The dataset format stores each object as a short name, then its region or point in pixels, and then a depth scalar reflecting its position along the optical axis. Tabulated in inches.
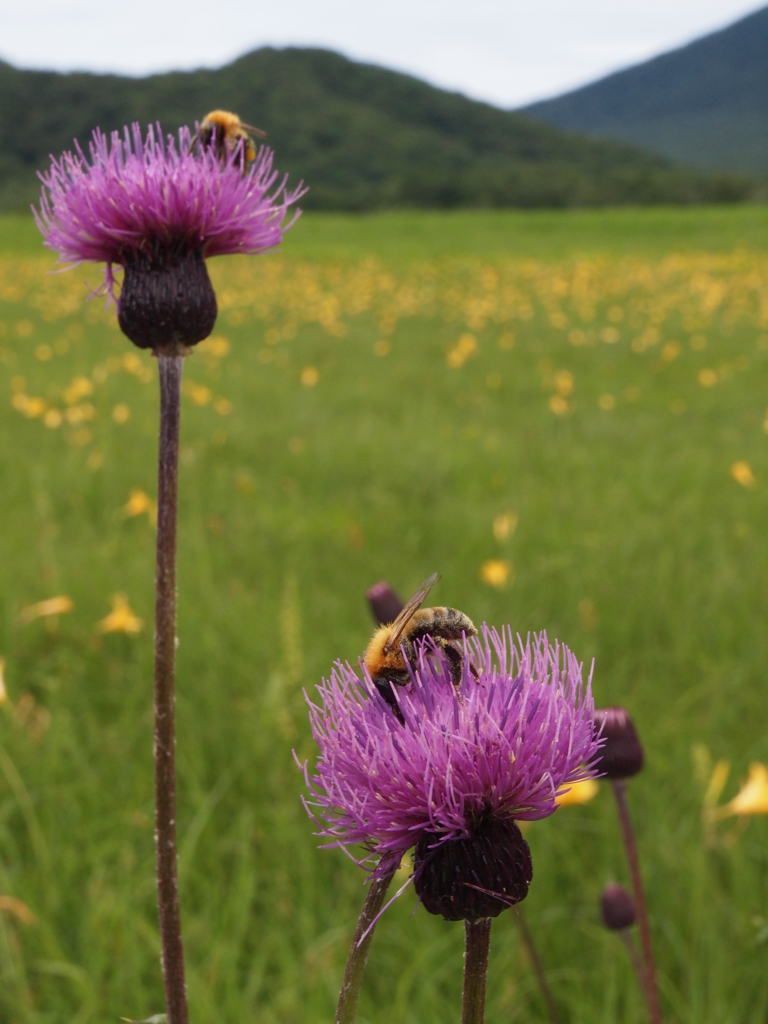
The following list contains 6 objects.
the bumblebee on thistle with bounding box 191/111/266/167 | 8.5
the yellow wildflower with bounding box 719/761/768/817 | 10.9
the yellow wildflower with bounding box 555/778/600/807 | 10.3
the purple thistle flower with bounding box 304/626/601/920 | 6.4
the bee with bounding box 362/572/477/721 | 7.0
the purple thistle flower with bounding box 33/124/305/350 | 7.9
